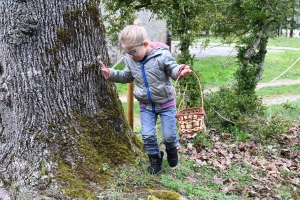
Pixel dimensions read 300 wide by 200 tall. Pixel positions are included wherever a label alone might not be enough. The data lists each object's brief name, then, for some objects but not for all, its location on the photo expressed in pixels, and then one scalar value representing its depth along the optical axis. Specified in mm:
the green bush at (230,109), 6941
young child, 3752
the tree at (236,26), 6777
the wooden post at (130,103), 5645
